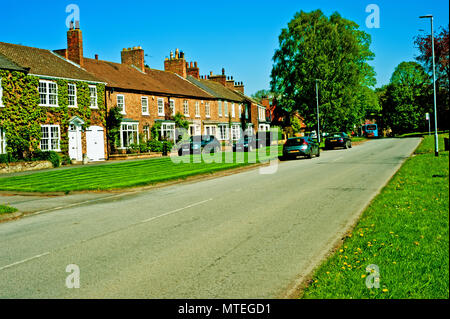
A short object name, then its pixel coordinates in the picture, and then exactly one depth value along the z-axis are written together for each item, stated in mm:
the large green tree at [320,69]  48875
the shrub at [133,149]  38500
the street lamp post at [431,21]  22656
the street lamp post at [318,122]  46159
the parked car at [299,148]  30520
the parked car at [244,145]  42906
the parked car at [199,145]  38594
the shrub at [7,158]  26812
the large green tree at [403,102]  86875
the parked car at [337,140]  42719
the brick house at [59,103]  29797
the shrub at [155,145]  40656
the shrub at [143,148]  39609
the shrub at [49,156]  29139
